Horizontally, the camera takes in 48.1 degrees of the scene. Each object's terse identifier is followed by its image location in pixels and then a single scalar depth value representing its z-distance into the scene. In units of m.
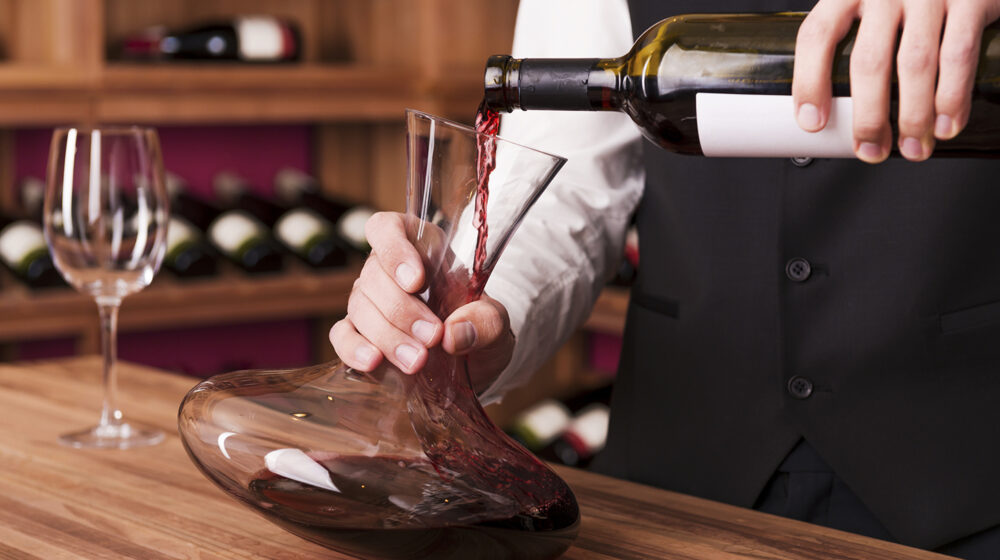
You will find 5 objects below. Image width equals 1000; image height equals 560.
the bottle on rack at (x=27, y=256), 1.86
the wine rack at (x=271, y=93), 1.88
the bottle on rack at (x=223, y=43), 2.11
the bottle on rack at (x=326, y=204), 2.20
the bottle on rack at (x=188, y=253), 2.02
